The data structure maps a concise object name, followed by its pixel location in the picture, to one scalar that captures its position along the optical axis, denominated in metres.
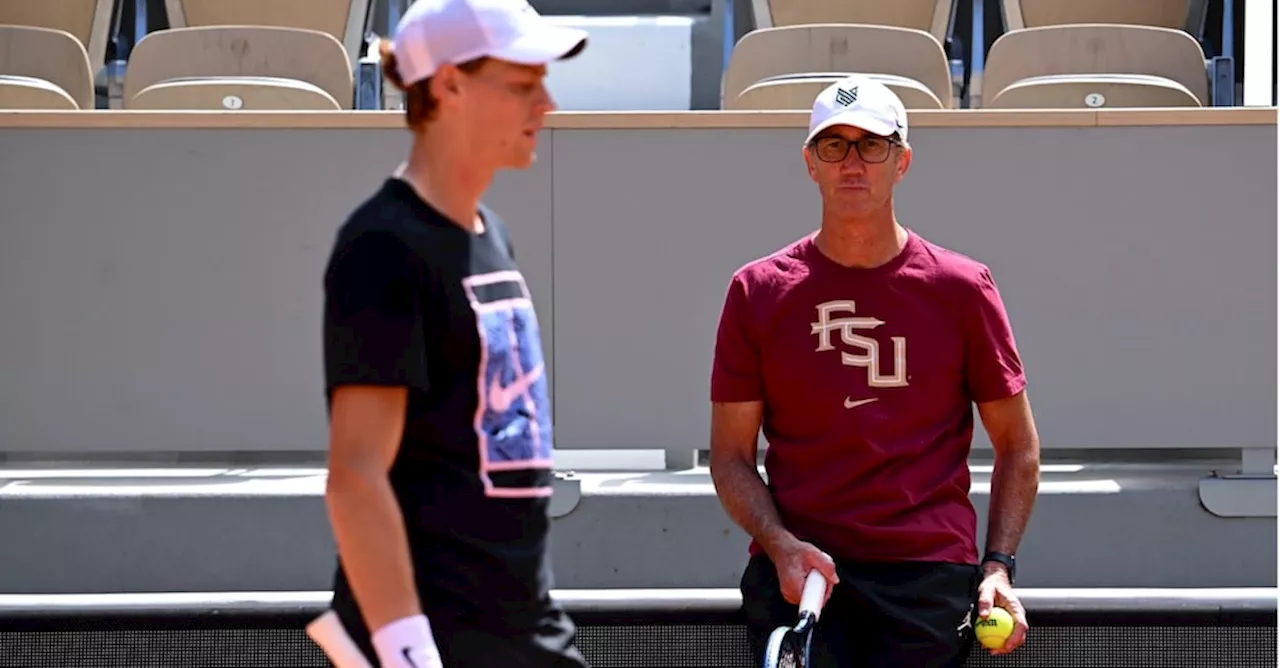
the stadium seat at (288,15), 15.09
